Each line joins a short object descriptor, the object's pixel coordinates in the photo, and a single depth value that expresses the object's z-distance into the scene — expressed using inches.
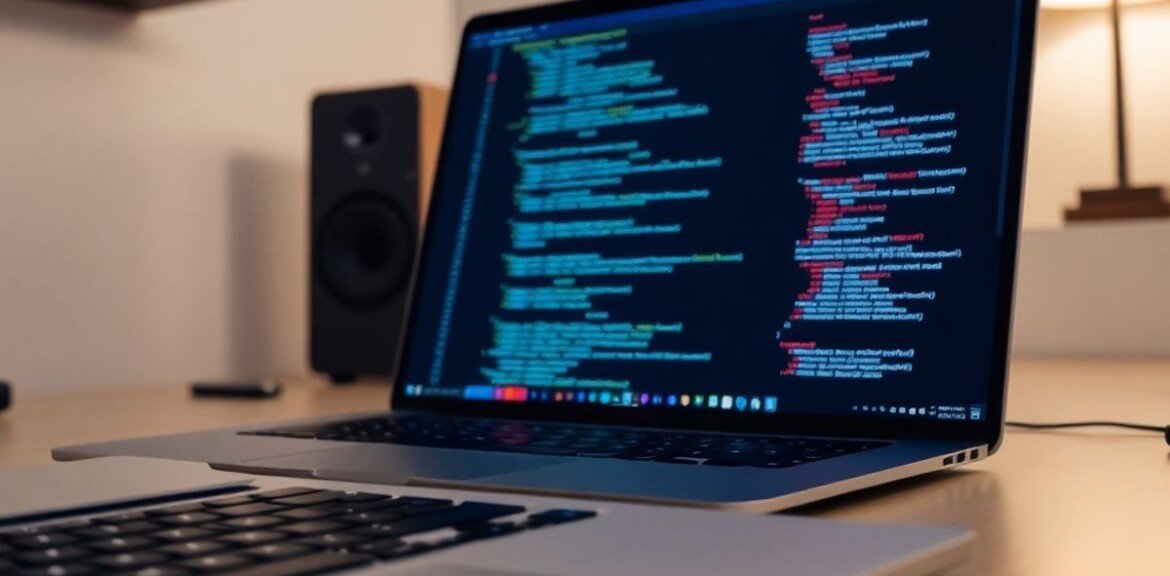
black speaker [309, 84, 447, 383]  56.5
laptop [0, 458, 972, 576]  14.3
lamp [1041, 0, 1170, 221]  64.2
